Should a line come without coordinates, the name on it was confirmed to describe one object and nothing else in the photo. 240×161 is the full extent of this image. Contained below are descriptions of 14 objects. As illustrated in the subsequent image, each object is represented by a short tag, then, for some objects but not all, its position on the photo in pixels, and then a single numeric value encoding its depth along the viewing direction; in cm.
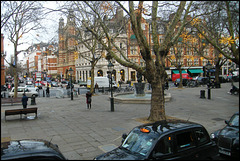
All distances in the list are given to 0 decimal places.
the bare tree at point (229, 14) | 1320
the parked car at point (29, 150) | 413
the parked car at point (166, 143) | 488
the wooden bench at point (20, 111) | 1257
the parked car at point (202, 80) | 4055
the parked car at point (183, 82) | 4141
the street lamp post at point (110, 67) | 1917
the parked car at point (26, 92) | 2923
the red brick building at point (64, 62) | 6944
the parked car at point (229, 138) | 620
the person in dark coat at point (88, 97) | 1729
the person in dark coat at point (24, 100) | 1656
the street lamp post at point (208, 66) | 2338
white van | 4065
